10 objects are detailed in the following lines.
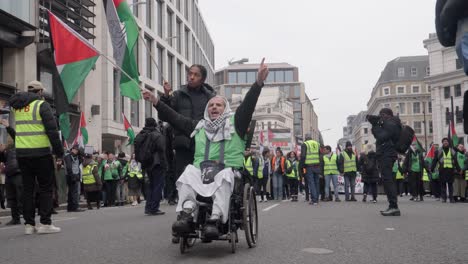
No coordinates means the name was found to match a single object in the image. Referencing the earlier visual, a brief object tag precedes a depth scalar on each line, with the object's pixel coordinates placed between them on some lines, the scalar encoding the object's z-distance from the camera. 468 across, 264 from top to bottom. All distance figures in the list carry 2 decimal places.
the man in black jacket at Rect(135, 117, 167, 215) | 10.52
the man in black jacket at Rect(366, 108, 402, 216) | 9.84
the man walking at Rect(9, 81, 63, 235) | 7.37
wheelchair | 5.04
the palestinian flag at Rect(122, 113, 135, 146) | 22.38
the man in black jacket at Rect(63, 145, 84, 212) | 14.54
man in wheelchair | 4.88
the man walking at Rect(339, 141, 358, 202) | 18.14
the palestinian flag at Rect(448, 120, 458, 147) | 17.56
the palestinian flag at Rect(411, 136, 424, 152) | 19.81
